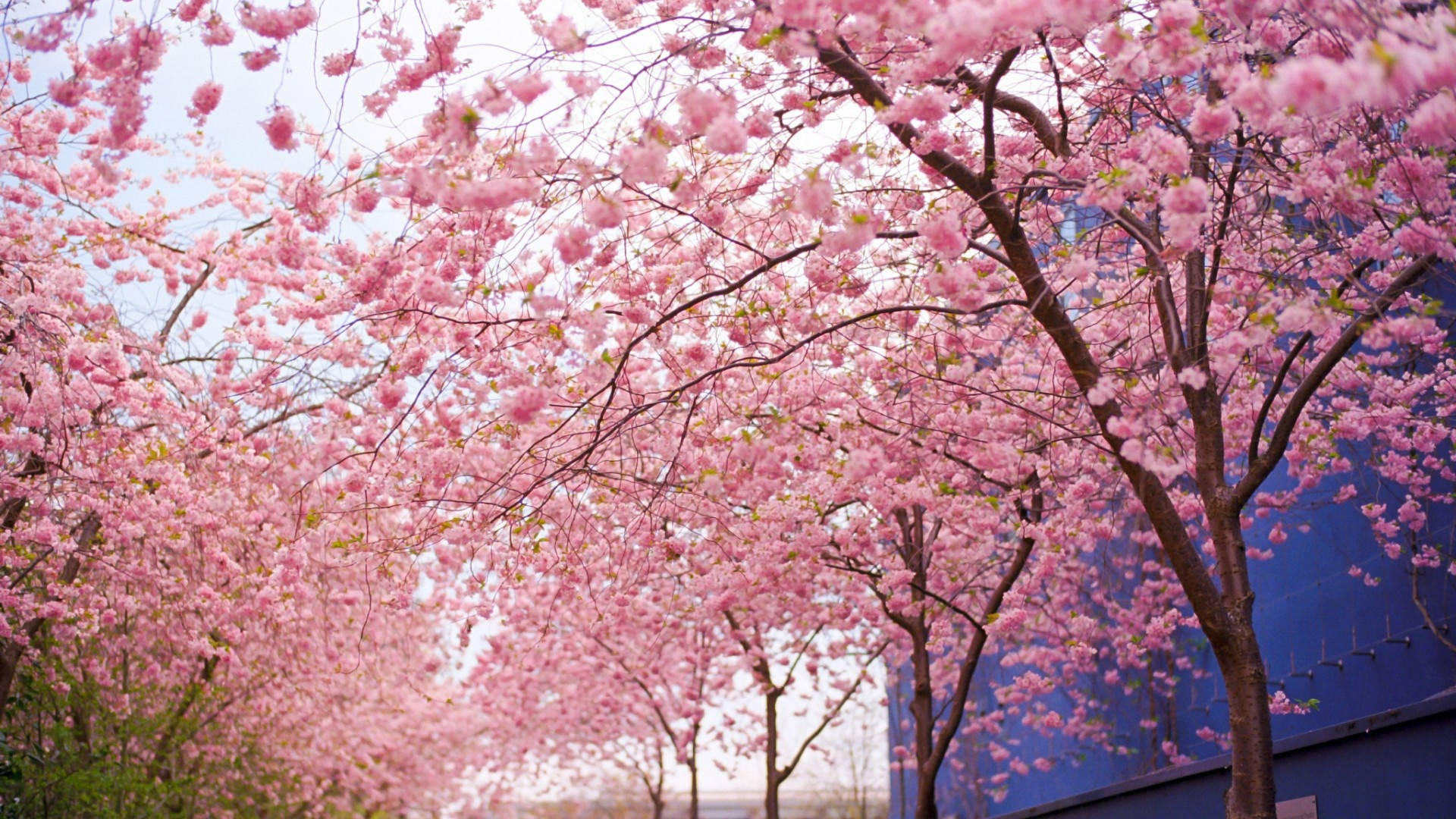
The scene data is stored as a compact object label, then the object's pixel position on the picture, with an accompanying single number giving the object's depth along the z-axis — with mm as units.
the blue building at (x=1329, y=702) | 5781
